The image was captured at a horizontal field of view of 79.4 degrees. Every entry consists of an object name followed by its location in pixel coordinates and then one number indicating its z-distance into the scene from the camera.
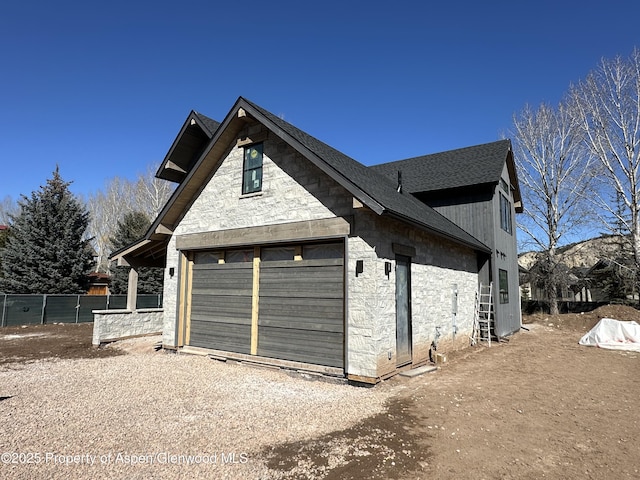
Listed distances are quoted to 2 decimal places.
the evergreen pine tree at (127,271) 27.14
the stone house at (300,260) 7.83
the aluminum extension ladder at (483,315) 13.34
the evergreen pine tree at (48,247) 22.62
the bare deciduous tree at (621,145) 20.03
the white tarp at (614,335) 12.78
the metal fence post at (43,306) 19.00
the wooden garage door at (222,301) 9.84
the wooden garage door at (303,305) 8.26
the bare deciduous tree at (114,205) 39.66
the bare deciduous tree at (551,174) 23.14
